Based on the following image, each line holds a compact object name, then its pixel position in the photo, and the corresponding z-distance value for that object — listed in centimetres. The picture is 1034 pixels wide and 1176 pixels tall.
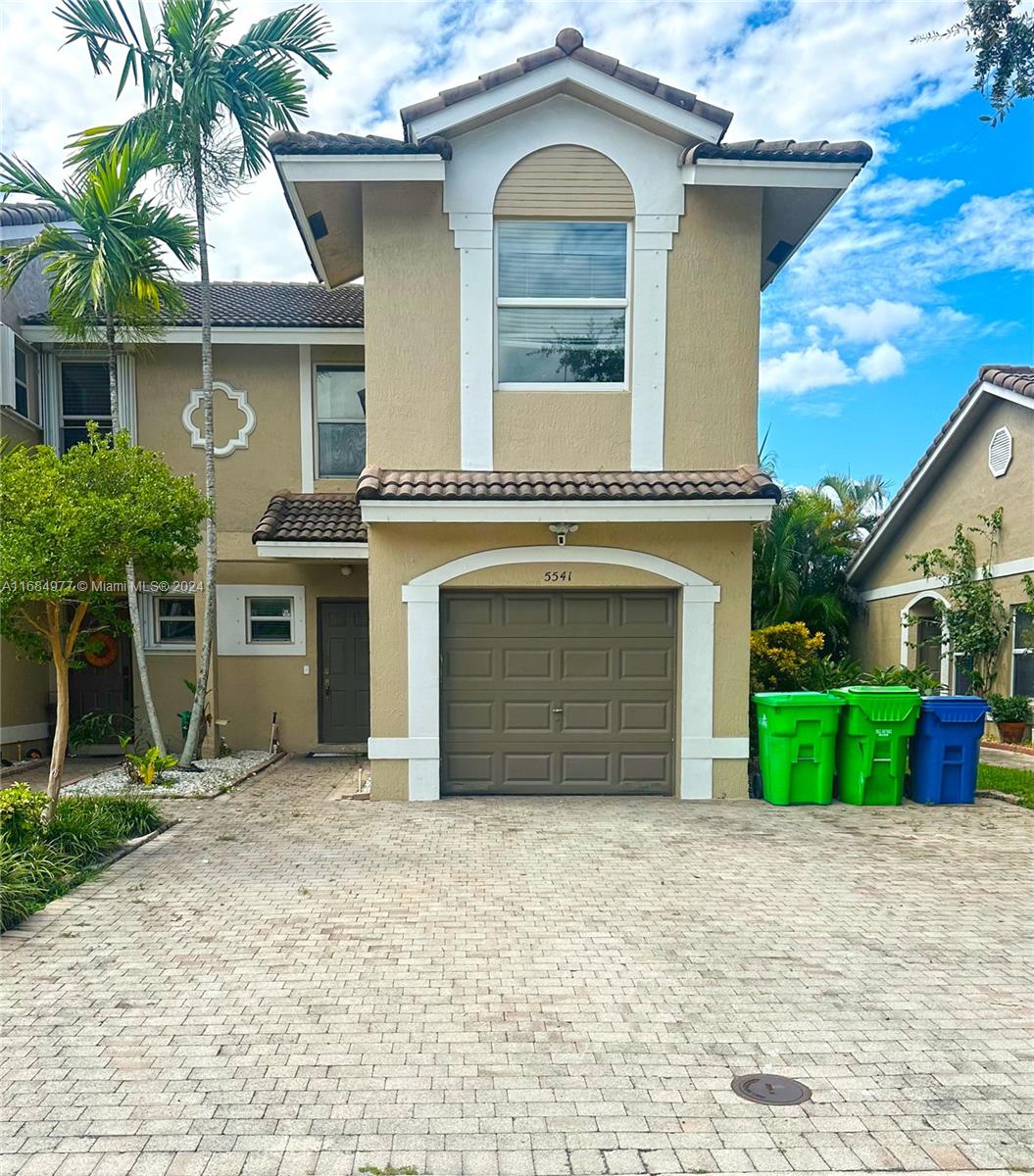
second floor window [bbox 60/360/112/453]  1238
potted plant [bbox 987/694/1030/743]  1312
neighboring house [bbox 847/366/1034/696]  1338
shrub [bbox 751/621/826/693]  1137
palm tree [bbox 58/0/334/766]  938
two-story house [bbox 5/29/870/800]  880
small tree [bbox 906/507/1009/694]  1388
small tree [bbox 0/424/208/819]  678
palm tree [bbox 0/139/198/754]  950
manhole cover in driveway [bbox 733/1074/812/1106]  340
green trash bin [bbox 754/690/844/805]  854
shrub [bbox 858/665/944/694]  1018
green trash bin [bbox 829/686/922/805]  852
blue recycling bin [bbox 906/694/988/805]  859
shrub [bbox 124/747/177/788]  964
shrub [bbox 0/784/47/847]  641
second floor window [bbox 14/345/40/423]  1171
